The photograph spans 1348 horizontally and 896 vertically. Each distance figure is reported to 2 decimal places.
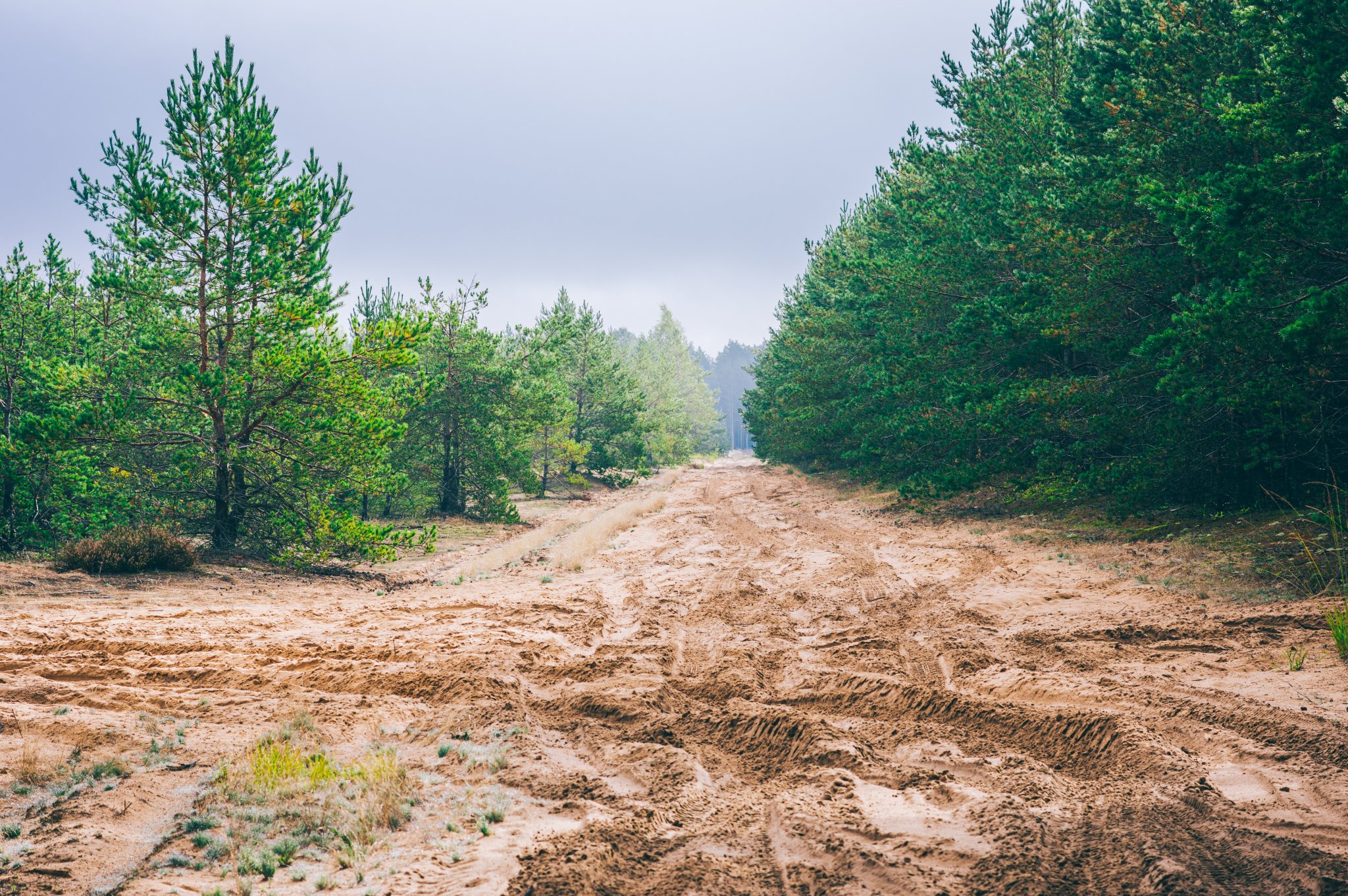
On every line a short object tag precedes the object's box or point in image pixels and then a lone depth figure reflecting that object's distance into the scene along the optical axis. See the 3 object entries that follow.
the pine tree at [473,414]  23.64
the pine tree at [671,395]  51.70
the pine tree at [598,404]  36.06
